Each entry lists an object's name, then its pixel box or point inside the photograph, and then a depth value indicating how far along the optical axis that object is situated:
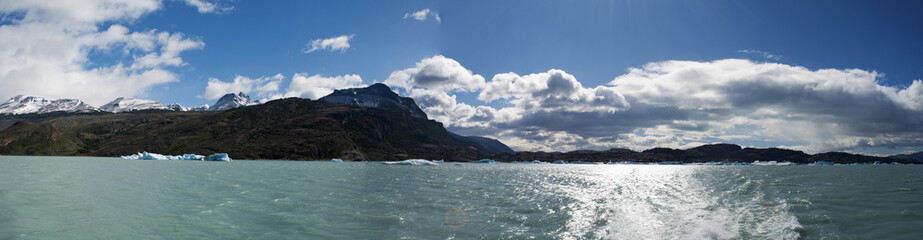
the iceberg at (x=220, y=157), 185.98
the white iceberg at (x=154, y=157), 179.05
